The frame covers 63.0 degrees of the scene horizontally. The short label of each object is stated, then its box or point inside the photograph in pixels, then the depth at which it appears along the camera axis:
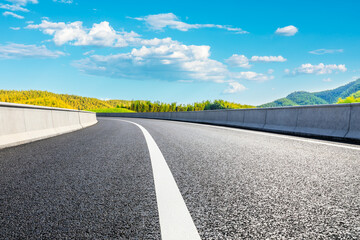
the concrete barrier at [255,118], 14.05
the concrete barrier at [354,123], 8.24
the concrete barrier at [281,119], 11.38
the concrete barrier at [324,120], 8.80
